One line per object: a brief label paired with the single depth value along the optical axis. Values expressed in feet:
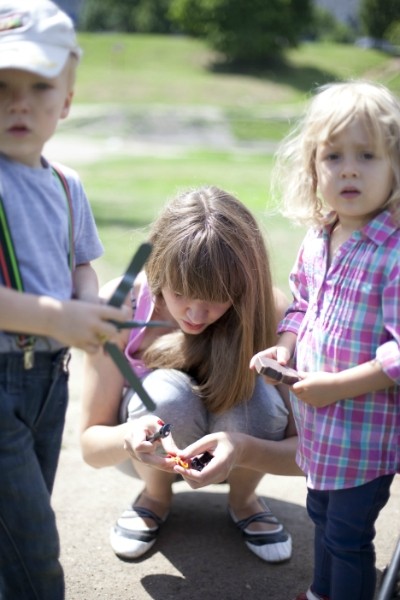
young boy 5.83
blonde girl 6.82
